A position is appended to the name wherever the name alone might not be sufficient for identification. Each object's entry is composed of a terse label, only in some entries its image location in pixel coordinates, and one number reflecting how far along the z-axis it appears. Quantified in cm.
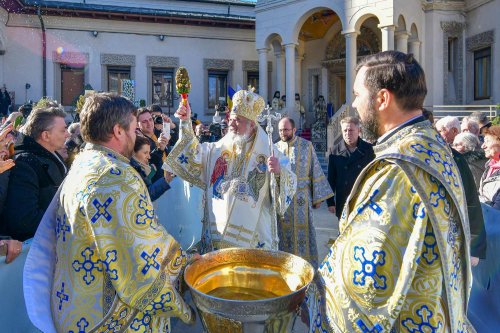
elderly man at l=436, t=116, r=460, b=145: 497
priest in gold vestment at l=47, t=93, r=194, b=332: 194
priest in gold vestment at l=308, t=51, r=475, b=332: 164
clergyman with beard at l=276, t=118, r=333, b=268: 520
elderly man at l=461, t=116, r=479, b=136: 545
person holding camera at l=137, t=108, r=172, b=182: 515
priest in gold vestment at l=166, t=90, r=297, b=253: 368
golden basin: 178
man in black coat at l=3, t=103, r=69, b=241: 285
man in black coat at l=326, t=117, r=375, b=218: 505
